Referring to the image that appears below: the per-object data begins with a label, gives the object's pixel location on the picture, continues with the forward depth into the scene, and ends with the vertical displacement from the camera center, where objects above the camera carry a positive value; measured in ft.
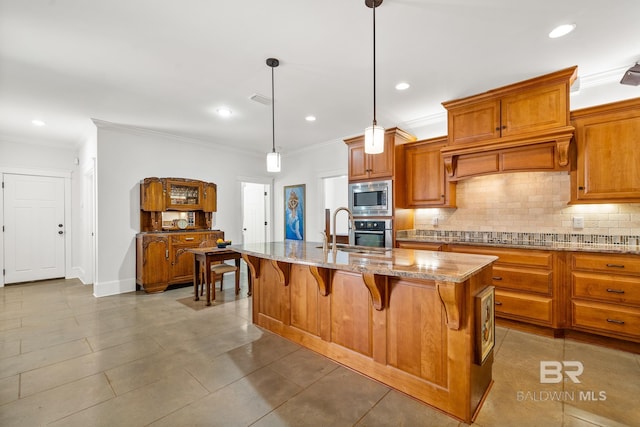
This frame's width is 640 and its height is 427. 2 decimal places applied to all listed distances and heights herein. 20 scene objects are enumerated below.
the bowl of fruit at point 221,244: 13.92 -1.50
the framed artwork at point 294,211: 19.45 +0.15
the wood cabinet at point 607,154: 8.47 +1.79
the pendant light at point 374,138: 7.04 +1.88
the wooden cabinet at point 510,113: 9.12 +3.53
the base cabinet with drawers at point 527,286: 8.93 -2.49
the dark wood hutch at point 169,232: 14.44 -0.98
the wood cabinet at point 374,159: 13.02 +2.64
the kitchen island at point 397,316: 5.35 -2.43
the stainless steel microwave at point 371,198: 13.03 +0.71
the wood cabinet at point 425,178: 12.42 +1.56
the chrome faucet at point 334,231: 7.93 -0.54
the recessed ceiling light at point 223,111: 12.55 +4.68
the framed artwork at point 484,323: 5.50 -2.31
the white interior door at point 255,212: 22.29 +0.12
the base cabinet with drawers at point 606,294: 7.93 -2.47
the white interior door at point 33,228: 16.33 -0.75
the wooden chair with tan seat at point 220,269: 12.98 -2.60
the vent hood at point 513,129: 9.07 +2.96
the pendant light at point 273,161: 9.64 +1.81
